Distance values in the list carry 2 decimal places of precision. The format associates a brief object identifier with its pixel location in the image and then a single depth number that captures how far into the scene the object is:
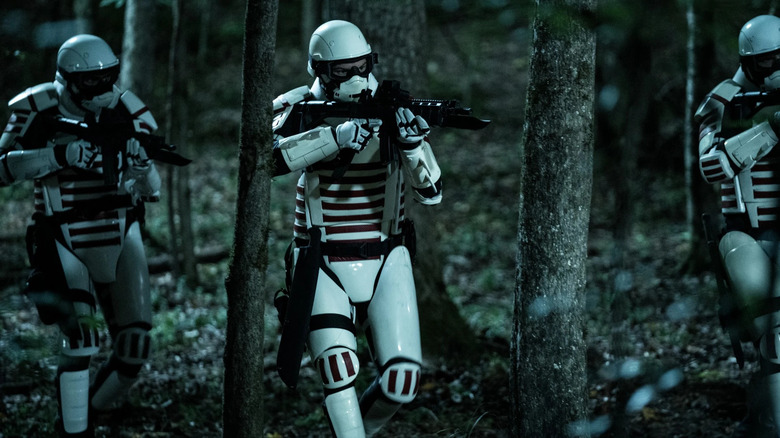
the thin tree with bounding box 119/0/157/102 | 19.50
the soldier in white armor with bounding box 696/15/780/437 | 9.23
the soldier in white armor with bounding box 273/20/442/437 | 8.45
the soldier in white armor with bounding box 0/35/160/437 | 9.95
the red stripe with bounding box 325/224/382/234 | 8.86
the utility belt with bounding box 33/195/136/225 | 10.20
